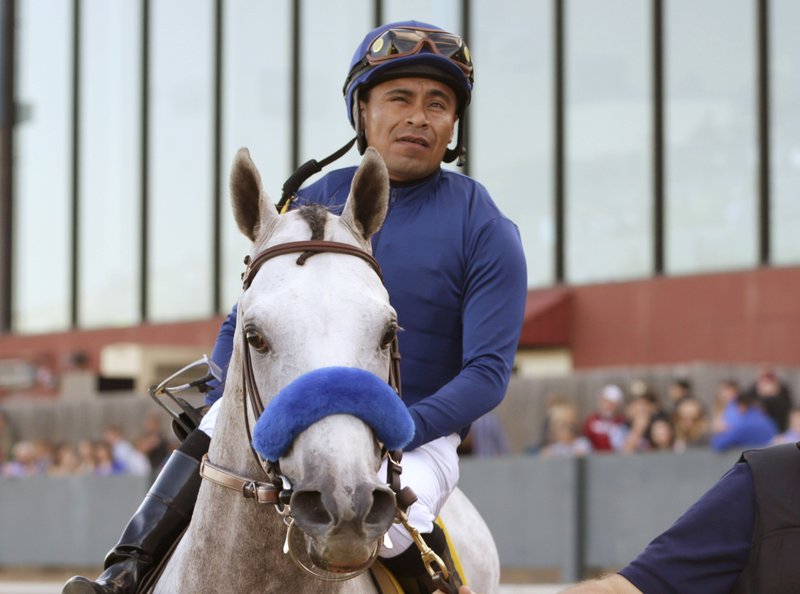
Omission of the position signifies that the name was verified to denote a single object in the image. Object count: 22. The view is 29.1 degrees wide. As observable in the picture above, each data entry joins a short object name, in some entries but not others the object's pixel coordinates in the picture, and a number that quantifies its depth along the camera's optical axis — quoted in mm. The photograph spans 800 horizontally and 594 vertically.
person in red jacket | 13836
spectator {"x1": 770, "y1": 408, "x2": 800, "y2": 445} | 11383
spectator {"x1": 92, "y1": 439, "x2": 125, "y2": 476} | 16859
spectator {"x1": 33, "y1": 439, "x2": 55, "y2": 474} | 18364
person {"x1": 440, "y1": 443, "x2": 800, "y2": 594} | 3453
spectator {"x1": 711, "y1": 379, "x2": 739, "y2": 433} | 12155
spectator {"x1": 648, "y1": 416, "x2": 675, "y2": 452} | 12938
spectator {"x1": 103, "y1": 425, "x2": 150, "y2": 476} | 16734
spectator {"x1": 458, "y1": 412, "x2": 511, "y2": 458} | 13816
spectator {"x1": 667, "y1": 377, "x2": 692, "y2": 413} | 13438
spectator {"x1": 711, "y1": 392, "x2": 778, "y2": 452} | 11648
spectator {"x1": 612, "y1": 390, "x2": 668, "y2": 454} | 13188
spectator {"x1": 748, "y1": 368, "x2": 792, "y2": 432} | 12234
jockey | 4242
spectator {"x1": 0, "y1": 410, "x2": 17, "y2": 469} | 20797
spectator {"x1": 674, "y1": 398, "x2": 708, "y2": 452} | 12727
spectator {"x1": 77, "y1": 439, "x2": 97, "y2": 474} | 17453
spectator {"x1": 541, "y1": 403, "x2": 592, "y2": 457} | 13969
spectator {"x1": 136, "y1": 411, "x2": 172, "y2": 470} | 16267
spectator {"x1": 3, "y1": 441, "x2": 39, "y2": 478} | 18094
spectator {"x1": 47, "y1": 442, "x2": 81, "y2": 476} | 17781
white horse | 3348
